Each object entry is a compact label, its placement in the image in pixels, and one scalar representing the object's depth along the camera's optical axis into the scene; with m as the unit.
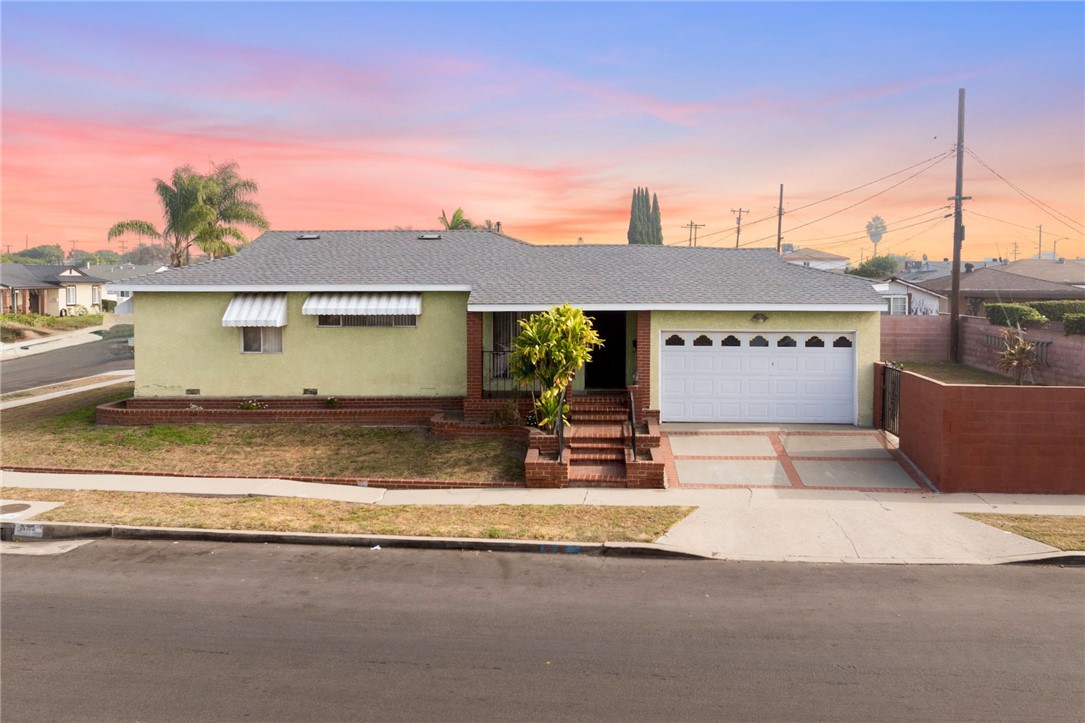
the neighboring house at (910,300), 45.66
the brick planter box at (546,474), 15.25
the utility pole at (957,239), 30.03
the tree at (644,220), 80.88
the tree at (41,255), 151.00
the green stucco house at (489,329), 18.86
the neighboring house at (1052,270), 51.66
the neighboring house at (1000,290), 40.88
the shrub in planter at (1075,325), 27.84
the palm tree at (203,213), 39.25
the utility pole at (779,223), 55.25
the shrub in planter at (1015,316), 32.44
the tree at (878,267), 77.09
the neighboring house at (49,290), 61.19
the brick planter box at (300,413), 19.28
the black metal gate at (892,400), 17.59
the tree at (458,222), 42.38
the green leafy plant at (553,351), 16.30
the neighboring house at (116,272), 72.15
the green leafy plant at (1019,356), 22.83
